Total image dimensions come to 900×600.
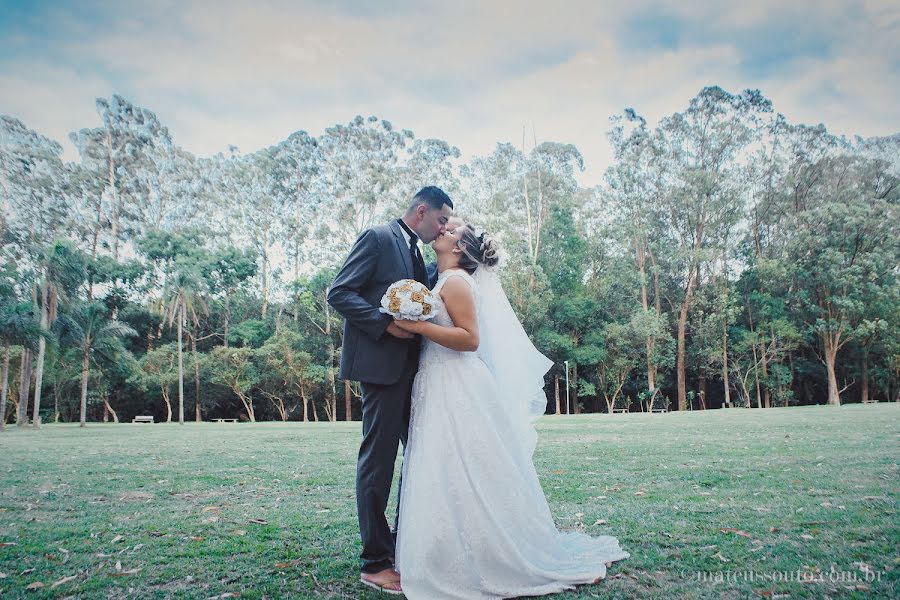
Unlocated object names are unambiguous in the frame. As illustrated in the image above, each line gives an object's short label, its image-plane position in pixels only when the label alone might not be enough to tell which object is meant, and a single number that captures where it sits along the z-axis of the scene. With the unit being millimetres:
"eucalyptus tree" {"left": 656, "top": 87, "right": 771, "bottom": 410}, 33406
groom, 3123
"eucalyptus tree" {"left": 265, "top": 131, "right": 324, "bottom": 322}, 36531
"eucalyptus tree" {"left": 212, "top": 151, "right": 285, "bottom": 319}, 37094
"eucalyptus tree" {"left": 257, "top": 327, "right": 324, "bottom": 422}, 30844
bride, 2904
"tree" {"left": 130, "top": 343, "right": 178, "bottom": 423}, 30509
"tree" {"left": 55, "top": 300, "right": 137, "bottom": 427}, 23578
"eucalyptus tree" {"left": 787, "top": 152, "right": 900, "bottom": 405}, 28625
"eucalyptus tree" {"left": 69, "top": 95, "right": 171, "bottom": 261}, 34969
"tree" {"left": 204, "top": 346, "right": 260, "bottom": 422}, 30656
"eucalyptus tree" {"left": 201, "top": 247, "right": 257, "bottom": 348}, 35281
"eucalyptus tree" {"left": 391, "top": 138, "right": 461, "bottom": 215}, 35031
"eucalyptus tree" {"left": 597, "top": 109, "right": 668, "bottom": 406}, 35250
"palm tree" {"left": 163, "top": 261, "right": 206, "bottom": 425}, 28984
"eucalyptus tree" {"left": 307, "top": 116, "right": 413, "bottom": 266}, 34812
